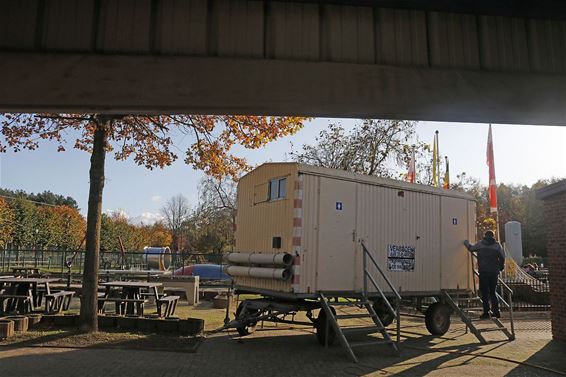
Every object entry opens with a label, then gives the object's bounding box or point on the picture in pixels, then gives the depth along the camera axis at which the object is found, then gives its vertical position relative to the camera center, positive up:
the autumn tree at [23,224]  49.06 +2.30
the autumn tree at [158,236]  70.06 +1.79
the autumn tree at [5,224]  39.97 +2.02
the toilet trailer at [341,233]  9.23 +0.38
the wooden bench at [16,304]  10.96 -1.30
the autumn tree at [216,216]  38.84 +2.70
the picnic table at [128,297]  10.92 -1.13
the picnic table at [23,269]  15.68 -0.69
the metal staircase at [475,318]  10.26 -1.40
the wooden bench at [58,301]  10.90 -1.29
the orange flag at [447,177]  26.51 +4.03
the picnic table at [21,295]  10.78 -1.07
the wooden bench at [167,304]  11.05 -1.28
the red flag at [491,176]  21.33 +3.37
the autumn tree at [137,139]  9.98 +2.62
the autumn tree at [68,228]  55.71 +2.46
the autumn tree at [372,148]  25.64 +5.35
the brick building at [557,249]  10.34 +0.08
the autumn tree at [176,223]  63.39 +3.41
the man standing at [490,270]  10.32 -0.37
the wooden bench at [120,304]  10.81 -1.35
